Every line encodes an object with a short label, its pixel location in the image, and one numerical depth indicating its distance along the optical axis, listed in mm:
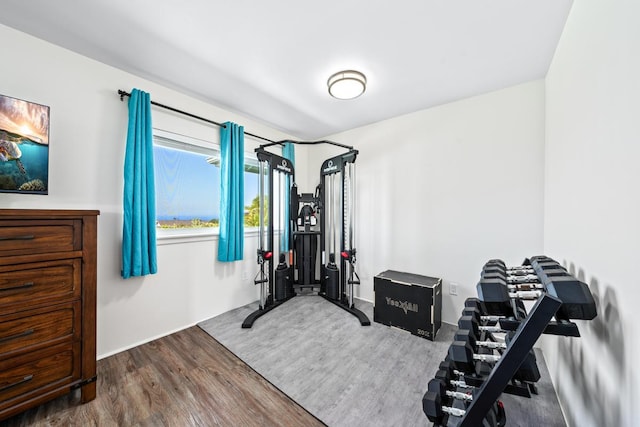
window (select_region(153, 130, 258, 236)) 2410
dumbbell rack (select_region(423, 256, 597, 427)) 747
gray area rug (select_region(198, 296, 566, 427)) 1405
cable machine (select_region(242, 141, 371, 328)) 2850
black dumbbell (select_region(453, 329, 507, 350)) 1000
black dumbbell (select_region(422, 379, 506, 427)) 883
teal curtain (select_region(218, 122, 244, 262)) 2682
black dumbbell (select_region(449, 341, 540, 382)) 940
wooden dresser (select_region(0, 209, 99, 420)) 1243
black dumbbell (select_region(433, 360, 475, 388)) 1007
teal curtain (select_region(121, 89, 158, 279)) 1986
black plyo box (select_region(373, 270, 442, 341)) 2227
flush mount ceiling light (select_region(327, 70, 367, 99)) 2037
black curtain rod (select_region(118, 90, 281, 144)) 2025
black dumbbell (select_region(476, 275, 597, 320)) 759
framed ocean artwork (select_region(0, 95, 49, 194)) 1505
